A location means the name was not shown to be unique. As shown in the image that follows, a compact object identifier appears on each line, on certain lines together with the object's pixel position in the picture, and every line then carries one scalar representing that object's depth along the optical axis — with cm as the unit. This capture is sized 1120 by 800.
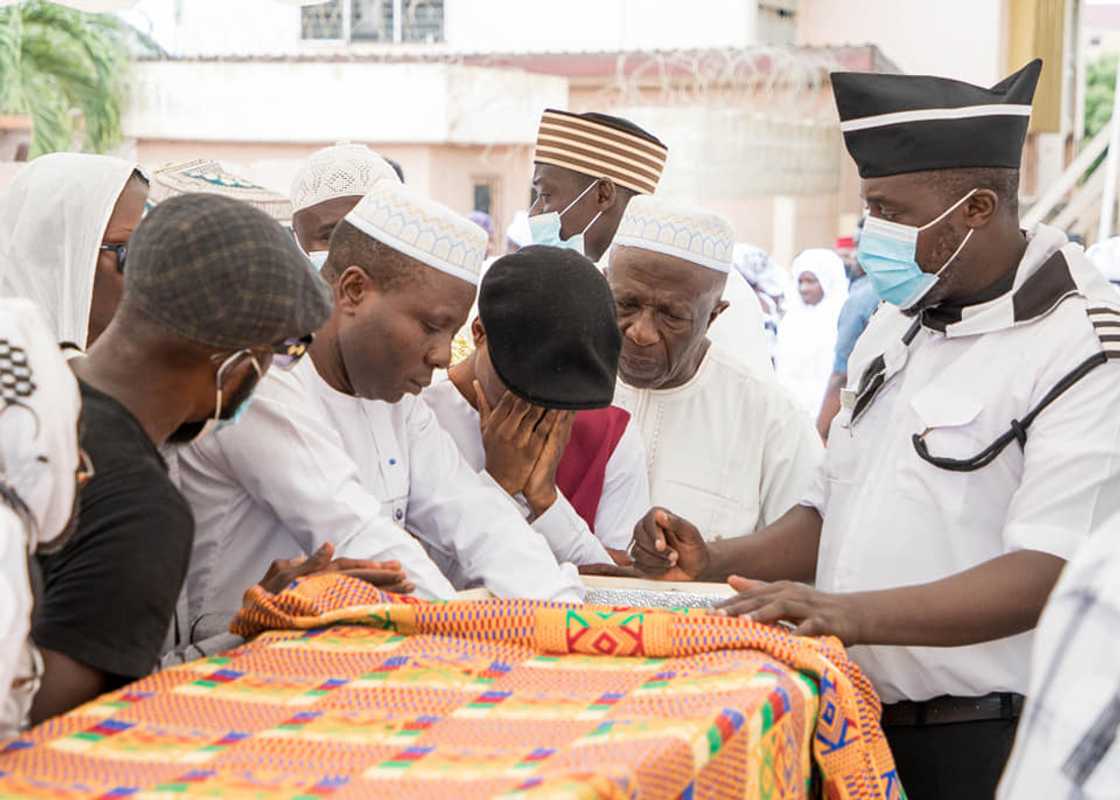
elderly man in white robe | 441
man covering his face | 353
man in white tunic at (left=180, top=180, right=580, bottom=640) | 306
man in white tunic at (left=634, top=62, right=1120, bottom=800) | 312
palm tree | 1683
